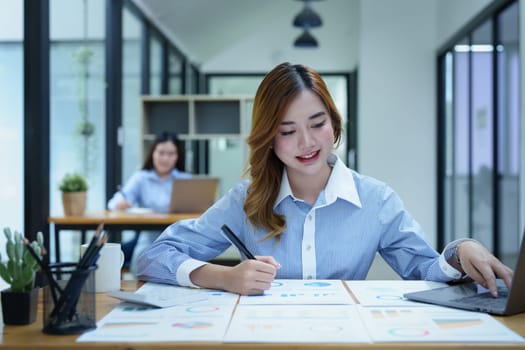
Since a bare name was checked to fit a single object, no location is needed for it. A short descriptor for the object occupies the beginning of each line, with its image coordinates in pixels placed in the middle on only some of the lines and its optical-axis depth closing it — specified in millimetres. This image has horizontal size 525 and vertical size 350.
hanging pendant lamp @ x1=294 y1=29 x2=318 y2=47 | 7699
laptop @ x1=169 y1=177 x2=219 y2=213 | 4188
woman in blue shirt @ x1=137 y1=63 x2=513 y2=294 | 1740
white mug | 1506
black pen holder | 1127
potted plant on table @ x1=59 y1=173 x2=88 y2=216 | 3949
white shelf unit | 5625
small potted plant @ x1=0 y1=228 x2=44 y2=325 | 1197
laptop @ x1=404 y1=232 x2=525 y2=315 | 1227
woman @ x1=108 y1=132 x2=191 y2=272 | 5055
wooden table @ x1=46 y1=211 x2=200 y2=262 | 3811
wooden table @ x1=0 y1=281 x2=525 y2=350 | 1023
